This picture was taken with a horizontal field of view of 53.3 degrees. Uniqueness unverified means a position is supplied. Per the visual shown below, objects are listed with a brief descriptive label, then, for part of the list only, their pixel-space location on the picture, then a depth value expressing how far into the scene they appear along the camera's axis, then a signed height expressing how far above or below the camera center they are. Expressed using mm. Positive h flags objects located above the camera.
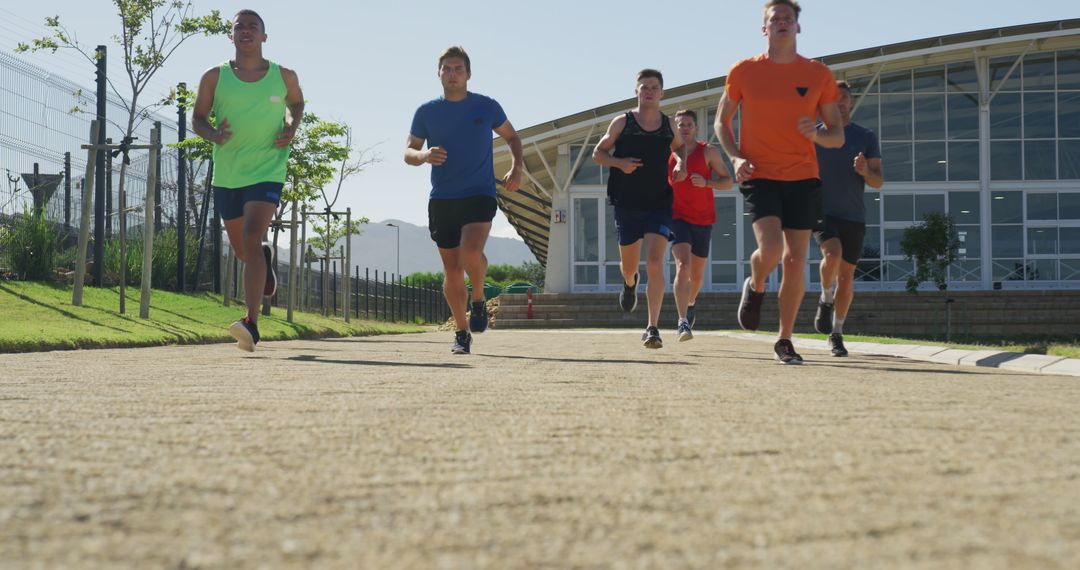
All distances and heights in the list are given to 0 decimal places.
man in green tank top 7148 +1175
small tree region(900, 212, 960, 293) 21859 +1653
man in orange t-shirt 6473 +1093
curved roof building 30953 +4341
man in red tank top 9086 +875
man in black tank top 8461 +1125
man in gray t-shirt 7719 +778
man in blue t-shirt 7406 +1014
